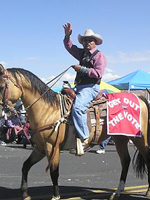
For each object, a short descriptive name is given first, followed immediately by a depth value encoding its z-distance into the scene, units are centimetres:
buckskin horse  553
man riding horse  581
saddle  592
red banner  622
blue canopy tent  1881
